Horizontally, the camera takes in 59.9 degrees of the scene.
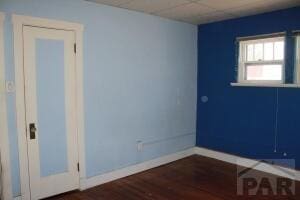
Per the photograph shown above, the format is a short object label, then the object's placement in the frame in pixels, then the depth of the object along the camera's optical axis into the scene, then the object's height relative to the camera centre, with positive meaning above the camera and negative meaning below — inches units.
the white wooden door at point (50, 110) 114.3 -9.4
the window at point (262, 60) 151.5 +16.6
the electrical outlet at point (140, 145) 156.5 -34.3
